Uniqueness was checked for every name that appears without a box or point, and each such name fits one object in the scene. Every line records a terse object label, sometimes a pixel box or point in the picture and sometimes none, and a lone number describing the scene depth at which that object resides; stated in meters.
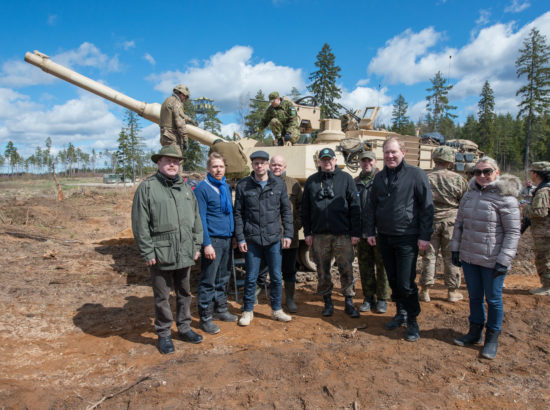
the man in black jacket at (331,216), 4.46
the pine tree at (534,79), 34.62
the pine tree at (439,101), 47.22
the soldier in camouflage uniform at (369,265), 4.83
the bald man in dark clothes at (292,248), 4.93
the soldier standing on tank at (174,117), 6.53
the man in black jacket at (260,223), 4.34
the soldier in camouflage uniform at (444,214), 5.02
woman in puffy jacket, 3.43
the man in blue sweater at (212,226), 4.28
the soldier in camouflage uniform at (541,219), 5.18
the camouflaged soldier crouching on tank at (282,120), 7.49
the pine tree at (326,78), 35.66
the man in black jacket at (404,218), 3.88
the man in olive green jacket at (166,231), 3.57
